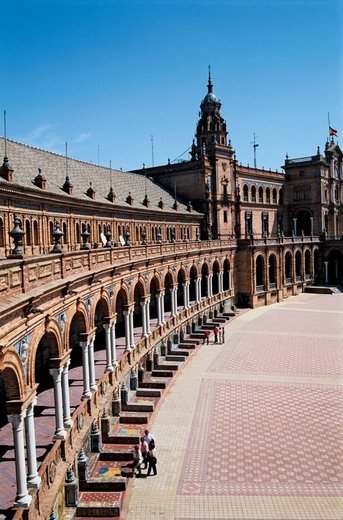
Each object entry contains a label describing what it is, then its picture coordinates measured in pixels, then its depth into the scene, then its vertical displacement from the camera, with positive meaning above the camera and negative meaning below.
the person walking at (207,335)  39.77 -7.22
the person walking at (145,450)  19.06 -7.94
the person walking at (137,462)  18.70 -8.29
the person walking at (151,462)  18.53 -8.19
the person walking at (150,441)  19.31 -7.69
